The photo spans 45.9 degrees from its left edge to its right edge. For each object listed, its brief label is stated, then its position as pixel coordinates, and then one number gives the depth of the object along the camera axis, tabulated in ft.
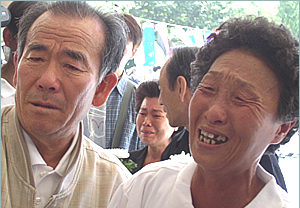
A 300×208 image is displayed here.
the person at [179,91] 2.56
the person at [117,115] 3.51
